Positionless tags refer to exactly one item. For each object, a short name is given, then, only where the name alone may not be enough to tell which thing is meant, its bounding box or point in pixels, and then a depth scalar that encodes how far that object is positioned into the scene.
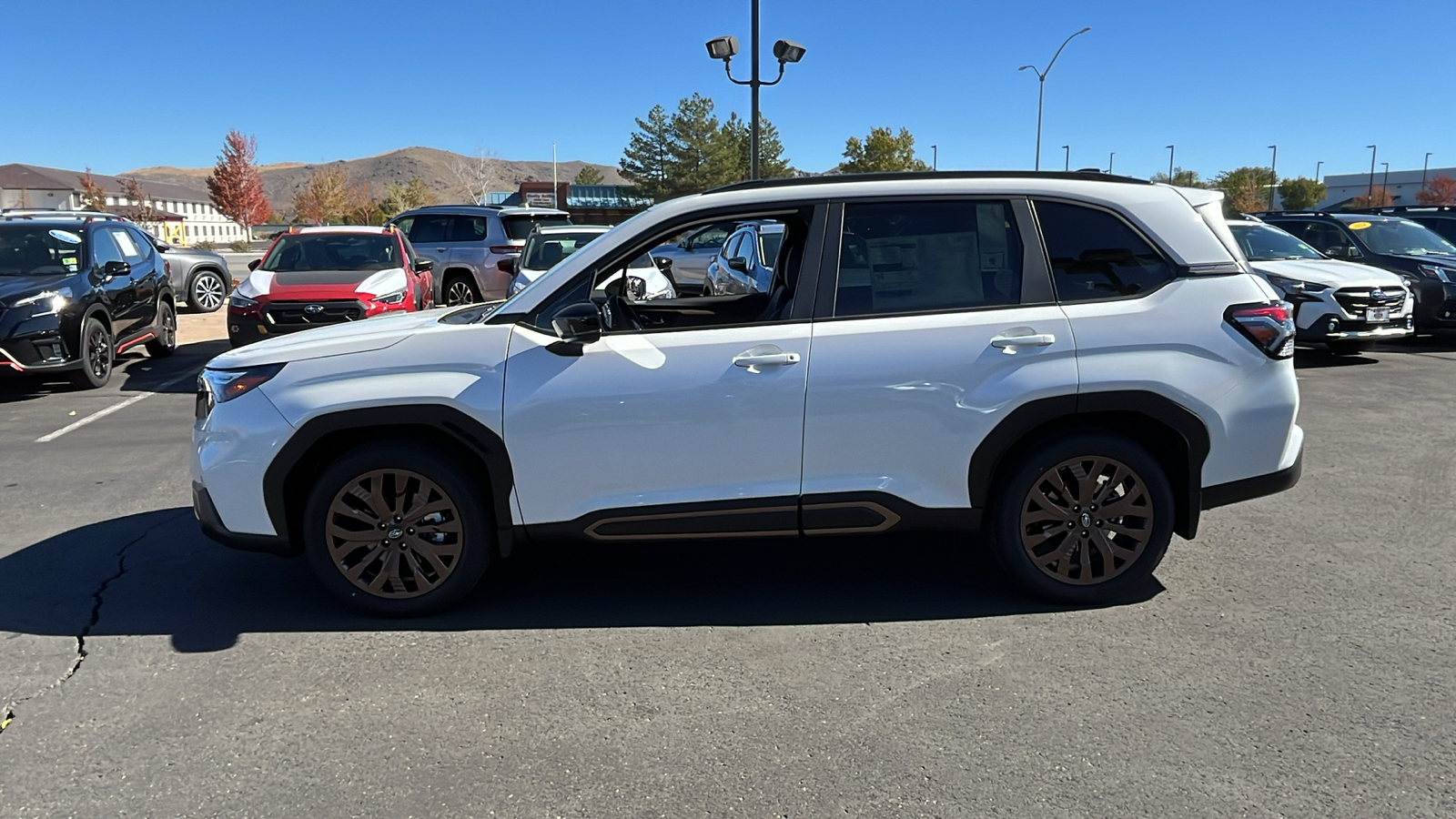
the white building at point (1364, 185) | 110.88
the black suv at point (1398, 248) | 12.95
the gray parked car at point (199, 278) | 16.94
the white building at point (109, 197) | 98.50
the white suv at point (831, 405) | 4.04
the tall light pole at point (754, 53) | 16.44
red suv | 10.27
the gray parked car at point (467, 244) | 15.87
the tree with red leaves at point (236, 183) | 81.31
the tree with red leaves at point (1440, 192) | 84.19
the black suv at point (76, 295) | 9.35
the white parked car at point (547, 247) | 12.84
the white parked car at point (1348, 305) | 11.25
